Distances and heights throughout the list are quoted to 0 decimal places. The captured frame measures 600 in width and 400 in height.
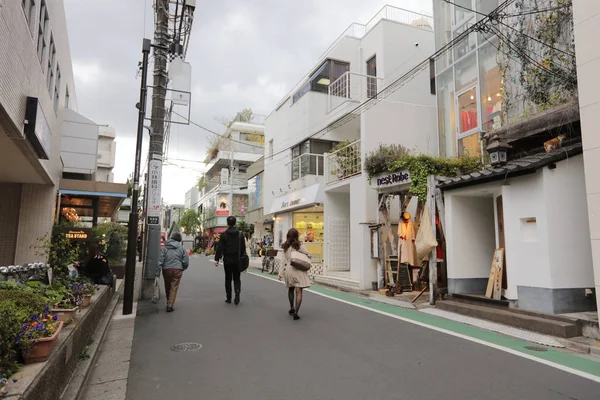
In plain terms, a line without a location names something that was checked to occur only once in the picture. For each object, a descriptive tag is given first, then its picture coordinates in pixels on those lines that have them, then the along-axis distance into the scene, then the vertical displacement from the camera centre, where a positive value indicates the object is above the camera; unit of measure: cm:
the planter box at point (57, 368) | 269 -107
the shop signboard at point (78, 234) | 1306 +17
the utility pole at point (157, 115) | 942 +318
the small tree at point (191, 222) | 5031 +230
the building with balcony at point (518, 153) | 692 +193
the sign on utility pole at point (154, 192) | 930 +115
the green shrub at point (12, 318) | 295 -69
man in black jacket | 896 -28
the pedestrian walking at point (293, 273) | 755 -64
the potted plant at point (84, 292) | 575 -82
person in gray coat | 838 -58
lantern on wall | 827 +198
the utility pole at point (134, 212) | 787 +56
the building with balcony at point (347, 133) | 1322 +447
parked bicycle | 1808 -106
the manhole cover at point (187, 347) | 546 -155
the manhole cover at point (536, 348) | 570 -158
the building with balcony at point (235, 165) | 4202 +887
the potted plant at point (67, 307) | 448 -86
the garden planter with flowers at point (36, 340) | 314 -85
